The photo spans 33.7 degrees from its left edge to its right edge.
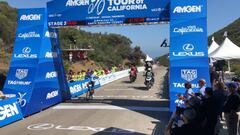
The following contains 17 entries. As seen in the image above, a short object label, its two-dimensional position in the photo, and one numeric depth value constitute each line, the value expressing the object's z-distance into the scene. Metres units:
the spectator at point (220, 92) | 9.30
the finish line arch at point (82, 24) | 16.72
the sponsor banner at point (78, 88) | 24.51
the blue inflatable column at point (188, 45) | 16.61
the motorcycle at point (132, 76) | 37.73
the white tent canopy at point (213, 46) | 28.92
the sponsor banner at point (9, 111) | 14.70
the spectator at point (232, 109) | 9.98
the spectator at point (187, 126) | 6.66
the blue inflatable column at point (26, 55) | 17.97
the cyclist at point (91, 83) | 22.73
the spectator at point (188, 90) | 13.01
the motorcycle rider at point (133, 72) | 36.99
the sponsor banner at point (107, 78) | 35.57
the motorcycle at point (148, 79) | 29.33
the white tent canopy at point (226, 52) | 22.22
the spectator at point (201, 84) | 12.51
